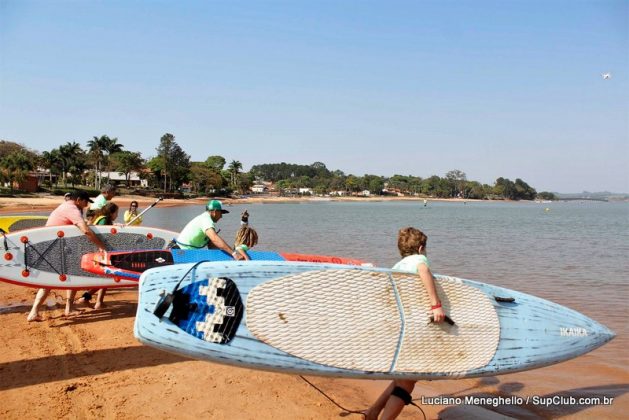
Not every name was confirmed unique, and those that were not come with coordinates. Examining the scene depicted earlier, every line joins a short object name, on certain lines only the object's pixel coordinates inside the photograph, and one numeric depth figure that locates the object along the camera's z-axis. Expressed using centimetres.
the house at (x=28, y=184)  5500
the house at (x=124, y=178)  7998
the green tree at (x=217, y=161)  13295
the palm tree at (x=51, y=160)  6650
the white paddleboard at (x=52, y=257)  685
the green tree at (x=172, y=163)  8169
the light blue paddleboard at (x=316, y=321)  337
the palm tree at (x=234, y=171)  11488
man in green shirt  546
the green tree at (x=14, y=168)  5291
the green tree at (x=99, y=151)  7262
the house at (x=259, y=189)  14082
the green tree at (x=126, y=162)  7569
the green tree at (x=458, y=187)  17825
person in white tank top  345
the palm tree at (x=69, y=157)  6802
